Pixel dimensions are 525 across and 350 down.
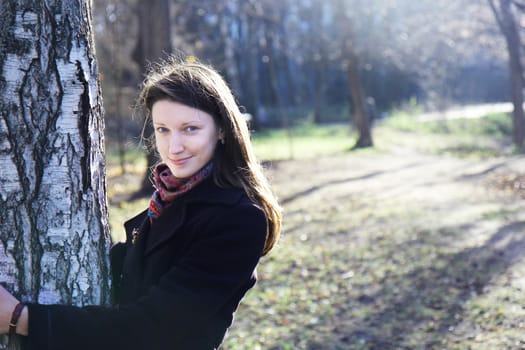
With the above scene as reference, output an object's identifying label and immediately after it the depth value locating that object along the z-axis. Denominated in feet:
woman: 6.11
